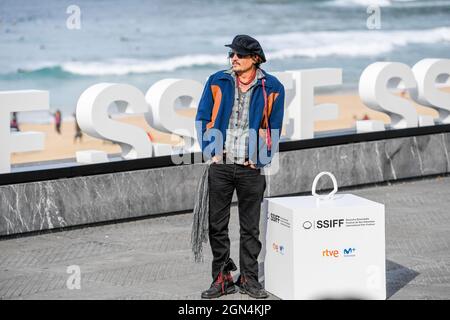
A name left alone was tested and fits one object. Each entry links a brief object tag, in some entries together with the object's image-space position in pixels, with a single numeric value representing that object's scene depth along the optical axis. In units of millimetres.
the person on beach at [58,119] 36825
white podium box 8586
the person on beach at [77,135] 35406
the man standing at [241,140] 8797
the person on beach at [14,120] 34550
